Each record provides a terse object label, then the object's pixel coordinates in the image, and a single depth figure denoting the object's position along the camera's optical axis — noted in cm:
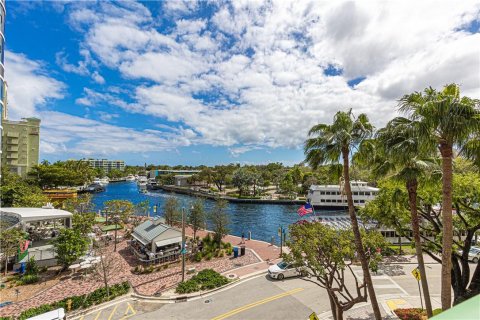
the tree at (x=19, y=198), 3569
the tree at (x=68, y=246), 1880
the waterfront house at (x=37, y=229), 2039
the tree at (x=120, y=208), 3167
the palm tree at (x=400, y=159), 841
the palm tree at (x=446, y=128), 668
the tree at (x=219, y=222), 2683
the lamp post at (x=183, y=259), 1777
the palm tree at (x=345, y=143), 1006
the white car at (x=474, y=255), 2055
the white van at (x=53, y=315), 1219
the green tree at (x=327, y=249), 1030
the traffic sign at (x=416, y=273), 1296
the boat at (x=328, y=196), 6166
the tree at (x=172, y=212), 3434
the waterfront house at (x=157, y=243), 2172
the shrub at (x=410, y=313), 1272
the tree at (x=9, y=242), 1847
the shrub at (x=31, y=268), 1880
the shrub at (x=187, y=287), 1622
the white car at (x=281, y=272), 1809
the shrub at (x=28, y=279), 1761
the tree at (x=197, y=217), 2820
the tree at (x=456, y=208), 1172
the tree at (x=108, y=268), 1630
